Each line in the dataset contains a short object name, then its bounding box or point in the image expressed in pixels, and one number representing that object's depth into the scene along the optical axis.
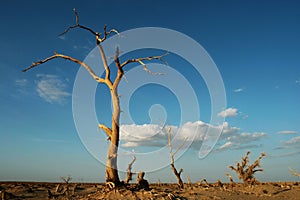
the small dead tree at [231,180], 20.52
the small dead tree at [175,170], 22.72
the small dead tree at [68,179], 16.74
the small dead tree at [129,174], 15.45
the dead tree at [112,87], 14.45
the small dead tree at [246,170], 24.08
